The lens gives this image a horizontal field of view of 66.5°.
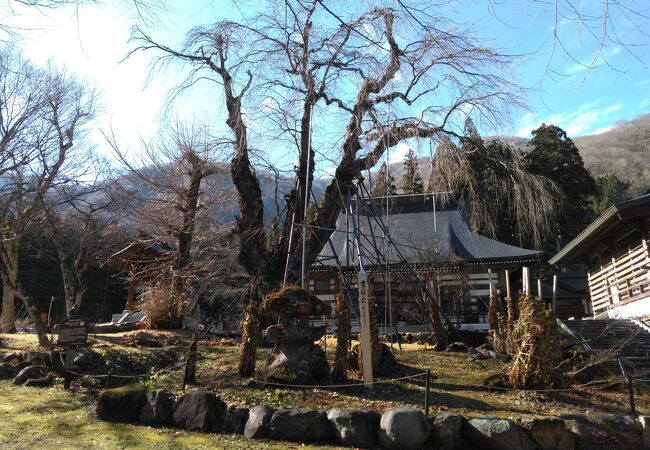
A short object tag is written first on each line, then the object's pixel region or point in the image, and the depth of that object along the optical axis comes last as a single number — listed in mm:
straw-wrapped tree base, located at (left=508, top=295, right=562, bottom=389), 7227
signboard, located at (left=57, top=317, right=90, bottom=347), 9289
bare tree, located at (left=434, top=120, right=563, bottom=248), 7980
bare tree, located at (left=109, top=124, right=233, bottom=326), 16266
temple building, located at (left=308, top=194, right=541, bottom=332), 17789
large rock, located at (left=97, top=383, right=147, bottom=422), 6898
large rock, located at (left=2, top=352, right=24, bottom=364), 10198
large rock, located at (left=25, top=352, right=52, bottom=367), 9851
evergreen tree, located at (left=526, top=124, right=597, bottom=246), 34438
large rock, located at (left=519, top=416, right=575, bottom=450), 5367
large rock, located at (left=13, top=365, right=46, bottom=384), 9188
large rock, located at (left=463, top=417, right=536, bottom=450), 5344
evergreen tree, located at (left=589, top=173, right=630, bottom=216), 43006
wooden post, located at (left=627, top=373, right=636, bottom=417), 6073
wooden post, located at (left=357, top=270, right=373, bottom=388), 7380
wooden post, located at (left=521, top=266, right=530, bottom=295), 9920
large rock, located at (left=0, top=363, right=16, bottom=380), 9672
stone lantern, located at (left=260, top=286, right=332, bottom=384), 7680
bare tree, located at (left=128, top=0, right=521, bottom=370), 9023
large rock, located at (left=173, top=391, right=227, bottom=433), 6375
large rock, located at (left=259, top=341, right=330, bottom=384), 7547
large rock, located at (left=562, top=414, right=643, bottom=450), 5457
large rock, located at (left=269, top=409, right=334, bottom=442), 5867
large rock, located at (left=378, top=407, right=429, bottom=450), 5527
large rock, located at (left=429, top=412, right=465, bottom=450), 5551
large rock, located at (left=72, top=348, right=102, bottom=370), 9711
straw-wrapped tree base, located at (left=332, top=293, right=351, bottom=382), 7703
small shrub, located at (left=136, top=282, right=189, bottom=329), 15117
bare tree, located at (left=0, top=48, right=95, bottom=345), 13480
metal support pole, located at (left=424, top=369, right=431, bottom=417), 5866
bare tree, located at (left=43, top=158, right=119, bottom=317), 17047
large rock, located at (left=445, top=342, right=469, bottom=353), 11353
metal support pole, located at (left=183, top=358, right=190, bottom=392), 7480
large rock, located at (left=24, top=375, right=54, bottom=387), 8992
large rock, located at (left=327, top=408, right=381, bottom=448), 5691
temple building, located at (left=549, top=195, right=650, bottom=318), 15156
